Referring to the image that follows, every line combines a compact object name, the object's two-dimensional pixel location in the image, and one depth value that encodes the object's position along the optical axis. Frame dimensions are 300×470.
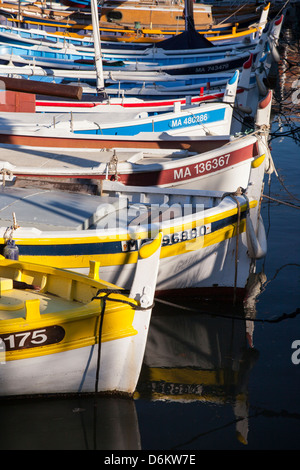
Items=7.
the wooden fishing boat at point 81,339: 6.86
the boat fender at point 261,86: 23.50
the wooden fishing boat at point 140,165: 11.34
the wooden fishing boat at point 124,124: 13.22
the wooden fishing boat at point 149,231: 8.66
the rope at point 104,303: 6.93
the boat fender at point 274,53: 26.03
